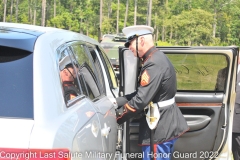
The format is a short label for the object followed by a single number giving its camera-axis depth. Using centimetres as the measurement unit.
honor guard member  705
